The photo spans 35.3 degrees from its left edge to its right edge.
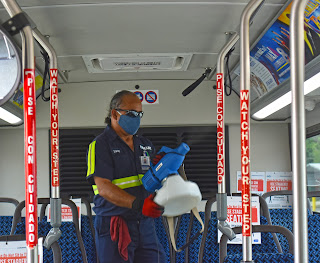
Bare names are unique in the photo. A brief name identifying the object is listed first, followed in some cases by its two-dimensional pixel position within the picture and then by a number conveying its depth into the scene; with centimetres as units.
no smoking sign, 569
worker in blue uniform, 317
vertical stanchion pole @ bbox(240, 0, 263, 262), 214
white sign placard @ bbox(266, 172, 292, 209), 586
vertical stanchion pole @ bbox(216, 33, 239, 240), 314
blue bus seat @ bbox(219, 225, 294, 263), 236
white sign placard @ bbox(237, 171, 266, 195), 588
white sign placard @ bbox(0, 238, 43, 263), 255
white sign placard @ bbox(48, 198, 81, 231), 504
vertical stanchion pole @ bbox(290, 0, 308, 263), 166
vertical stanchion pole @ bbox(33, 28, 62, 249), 286
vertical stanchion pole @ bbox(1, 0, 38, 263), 189
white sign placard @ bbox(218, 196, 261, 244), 369
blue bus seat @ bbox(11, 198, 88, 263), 354
